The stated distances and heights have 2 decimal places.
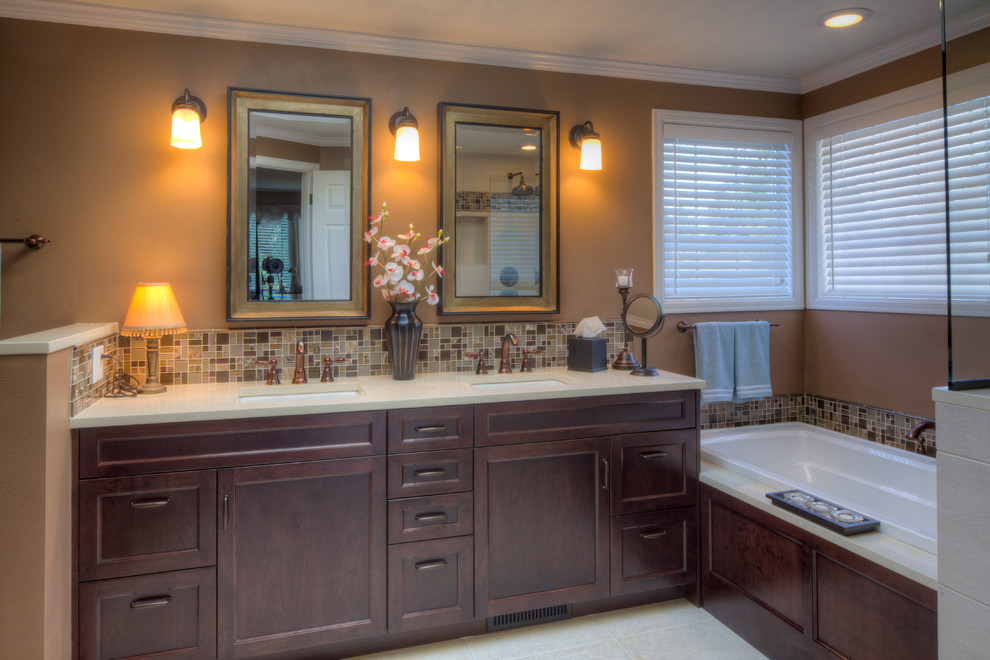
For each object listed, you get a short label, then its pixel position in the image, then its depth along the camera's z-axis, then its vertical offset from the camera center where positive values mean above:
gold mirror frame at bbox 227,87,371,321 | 2.62 +0.56
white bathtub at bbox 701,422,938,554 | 2.66 -0.62
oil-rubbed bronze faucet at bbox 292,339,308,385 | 2.64 -0.14
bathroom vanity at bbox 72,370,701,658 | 2.05 -0.64
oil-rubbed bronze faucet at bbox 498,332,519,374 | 2.91 -0.12
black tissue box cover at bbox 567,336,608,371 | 2.92 -0.08
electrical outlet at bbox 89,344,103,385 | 2.25 -0.11
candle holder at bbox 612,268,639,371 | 3.00 +0.19
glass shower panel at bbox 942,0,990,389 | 1.44 +0.34
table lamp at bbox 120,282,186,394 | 2.35 +0.06
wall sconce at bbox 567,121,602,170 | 2.98 +0.89
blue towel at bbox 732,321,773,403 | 3.30 -0.14
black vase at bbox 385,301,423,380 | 2.67 -0.01
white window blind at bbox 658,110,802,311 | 3.29 +0.63
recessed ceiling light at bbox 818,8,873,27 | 2.56 +1.33
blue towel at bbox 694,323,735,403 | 3.24 -0.12
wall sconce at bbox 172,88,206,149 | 2.45 +0.83
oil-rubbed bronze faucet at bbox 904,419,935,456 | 2.50 -0.39
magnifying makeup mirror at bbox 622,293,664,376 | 2.88 +0.08
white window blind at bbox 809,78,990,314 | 2.85 +0.59
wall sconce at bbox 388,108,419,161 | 2.72 +0.86
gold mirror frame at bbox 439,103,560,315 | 2.89 +0.61
